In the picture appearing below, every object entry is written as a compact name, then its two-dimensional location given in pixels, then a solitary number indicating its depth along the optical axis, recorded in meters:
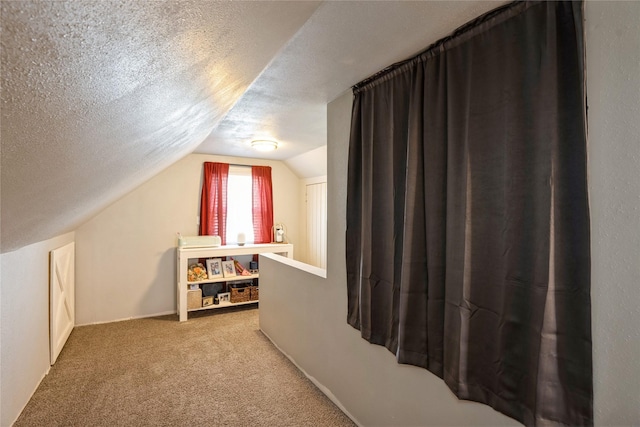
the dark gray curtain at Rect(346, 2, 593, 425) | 0.90
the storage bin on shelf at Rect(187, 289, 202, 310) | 3.63
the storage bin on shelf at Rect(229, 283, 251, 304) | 3.94
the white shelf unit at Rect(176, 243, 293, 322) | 3.56
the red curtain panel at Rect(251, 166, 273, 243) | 4.41
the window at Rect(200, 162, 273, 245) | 4.11
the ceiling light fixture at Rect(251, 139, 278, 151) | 3.22
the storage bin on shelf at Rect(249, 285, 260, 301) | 4.04
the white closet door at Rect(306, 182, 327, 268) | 4.31
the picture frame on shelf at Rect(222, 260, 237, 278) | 3.97
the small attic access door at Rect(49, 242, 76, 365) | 2.51
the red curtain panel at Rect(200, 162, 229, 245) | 4.01
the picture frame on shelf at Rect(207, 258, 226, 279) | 3.87
